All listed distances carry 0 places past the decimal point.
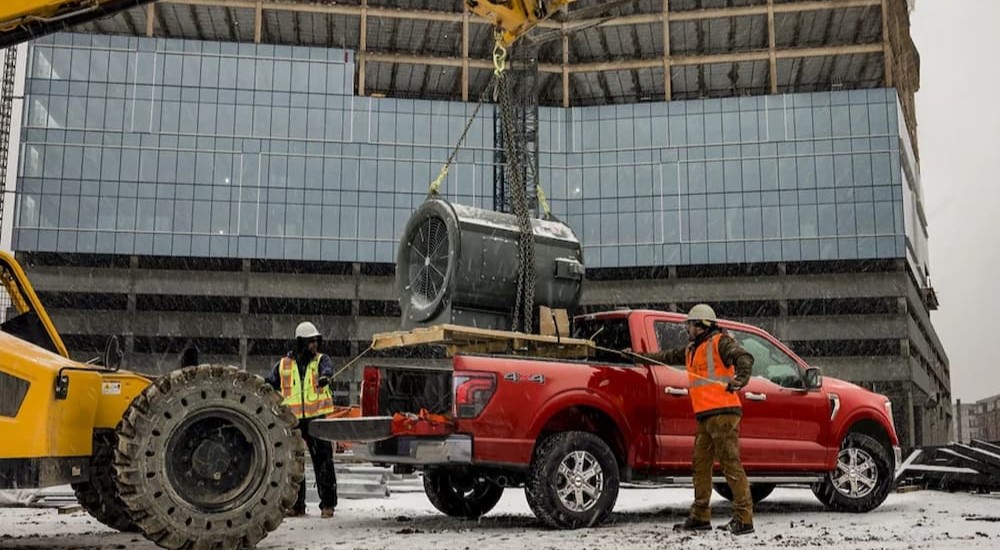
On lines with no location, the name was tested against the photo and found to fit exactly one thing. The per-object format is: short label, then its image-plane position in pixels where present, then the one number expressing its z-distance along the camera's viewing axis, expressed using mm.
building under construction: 57438
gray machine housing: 9344
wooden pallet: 8844
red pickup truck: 8188
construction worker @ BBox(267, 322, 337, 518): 9555
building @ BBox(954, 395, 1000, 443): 137875
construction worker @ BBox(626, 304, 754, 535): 8055
